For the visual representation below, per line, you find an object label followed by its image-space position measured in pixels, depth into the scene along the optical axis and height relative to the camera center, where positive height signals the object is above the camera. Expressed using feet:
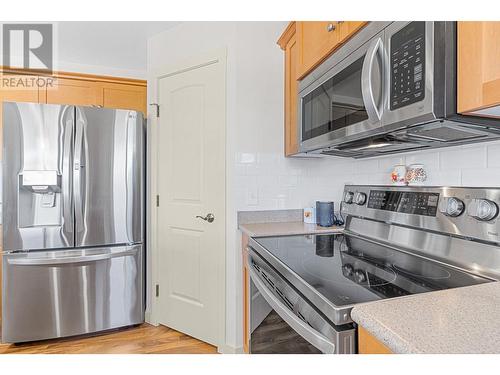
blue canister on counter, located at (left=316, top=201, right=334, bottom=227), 5.91 -0.64
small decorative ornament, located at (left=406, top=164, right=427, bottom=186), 4.27 +0.12
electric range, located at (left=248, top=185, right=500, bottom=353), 2.52 -0.95
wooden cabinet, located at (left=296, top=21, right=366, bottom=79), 3.79 +2.12
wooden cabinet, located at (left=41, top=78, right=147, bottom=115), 8.85 +2.76
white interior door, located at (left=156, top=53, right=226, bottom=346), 6.55 -0.42
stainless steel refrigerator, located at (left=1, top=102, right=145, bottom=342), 6.54 -0.91
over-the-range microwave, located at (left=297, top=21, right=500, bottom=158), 2.61 +0.99
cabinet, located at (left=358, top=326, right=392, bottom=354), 1.84 -1.08
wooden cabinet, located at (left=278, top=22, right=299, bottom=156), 5.94 +2.02
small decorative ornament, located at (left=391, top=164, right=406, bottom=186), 4.56 +0.13
